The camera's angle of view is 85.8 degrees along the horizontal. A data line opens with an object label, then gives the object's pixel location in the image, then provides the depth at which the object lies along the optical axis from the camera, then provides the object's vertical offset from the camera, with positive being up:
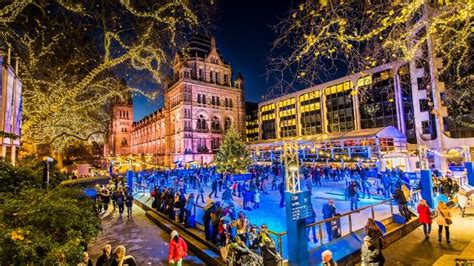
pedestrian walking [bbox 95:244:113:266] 5.68 -2.24
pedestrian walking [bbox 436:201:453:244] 8.16 -2.33
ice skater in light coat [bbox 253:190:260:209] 12.51 -2.25
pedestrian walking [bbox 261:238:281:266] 6.02 -2.41
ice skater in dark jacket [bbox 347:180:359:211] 11.32 -1.93
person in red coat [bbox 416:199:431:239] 8.71 -2.41
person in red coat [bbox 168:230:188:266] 6.73 -2.53
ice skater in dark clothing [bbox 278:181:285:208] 12.49 -2.02
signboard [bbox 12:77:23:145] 8.06 +1.75
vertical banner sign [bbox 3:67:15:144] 6.98 +1.65
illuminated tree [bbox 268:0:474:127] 3.93 +1.99
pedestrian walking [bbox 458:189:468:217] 10.87 -2.38
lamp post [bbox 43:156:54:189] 5.44 -0.21
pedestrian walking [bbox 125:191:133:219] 13.85 -2.43
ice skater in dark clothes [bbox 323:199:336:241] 8.40 -1.96
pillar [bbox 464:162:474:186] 16.94 -1.77
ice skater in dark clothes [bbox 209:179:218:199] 16.78 -2.14
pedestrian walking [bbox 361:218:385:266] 5.70 -2.34
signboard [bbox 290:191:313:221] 6.43 -1.39
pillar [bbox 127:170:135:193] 19.28 -1.57
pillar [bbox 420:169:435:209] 12.33 -1.96
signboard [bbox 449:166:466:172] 21.83 -2.01
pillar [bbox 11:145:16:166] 8.48 +0.24
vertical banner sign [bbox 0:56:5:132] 6.57 +1.65
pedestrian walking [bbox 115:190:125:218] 13.78 -2.32
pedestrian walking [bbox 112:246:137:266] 5.37 -2.14
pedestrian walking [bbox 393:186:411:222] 9.86 -2.19
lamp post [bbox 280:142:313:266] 6.39 -1.81
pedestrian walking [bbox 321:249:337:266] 5.35 -2.27
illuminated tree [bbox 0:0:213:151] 6.86 +3.64
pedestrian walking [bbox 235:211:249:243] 6.69 -2.01
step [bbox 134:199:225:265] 7.71 -3.03
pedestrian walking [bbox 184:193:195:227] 10.36 -2.45
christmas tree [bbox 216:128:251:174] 26.58 -0.35
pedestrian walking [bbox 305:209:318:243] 7.77 -2.47
